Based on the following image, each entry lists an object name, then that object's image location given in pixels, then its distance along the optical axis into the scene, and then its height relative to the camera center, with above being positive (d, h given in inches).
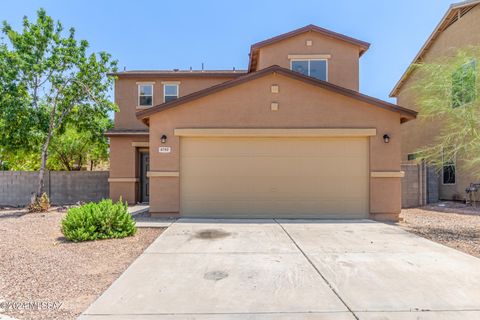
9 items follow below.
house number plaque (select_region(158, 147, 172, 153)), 408.2 +15.9
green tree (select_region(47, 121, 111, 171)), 672.2 +26.6
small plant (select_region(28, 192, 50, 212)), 486.9 -66.5
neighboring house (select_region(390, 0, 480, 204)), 569.8 +191.9
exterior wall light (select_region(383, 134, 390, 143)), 402.9 +30.2
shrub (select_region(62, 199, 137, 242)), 285.6 -56.4
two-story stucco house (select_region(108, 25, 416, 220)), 404.2 +12.6
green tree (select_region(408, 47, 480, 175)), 334.0 +75.4
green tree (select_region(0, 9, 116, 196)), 478.0 +119.5
